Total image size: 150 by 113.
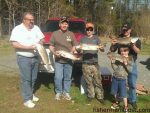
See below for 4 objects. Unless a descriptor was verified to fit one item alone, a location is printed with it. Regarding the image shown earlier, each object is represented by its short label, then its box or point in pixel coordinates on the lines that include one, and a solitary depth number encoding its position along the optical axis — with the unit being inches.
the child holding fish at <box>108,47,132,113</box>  149.3
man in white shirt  152.2
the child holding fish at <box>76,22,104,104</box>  157.6
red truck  230.4
